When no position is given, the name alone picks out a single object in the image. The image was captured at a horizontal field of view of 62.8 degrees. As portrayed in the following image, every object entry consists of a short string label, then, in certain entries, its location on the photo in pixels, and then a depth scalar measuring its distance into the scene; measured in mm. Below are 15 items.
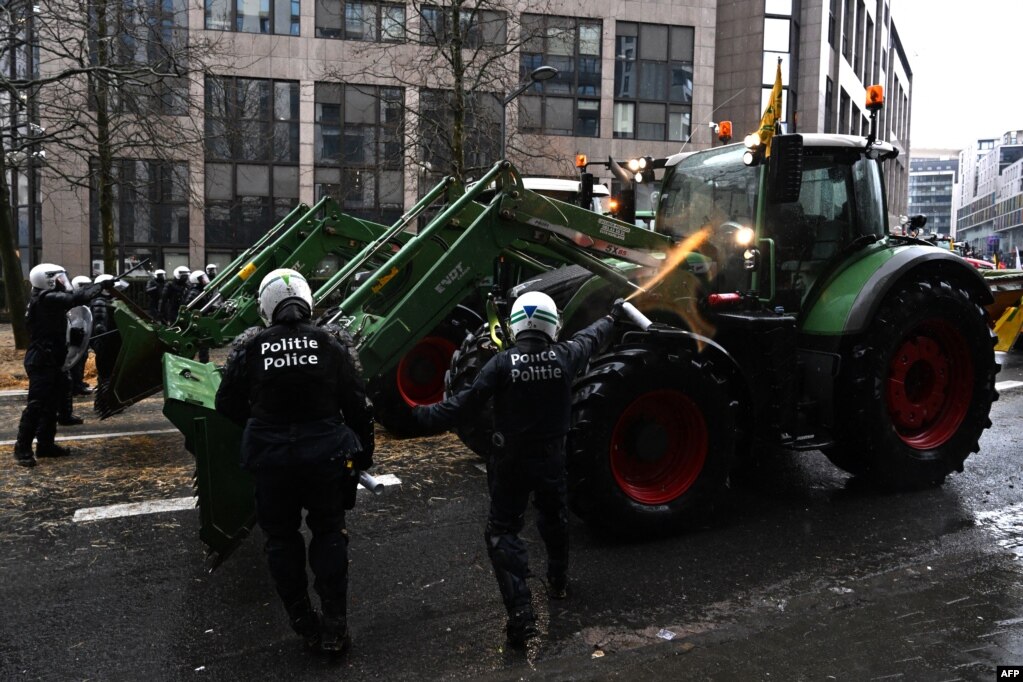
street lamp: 17656
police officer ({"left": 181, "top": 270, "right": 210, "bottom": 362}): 17203
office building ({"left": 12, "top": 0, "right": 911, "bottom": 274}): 27188
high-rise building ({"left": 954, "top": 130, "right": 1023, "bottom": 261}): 125188
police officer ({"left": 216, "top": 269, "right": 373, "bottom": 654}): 3775
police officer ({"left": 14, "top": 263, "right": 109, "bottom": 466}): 7414
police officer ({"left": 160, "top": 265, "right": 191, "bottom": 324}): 17625
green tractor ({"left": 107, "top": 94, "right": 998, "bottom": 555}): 5184
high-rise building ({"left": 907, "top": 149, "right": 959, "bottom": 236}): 194075
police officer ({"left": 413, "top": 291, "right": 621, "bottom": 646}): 4086
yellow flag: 5465
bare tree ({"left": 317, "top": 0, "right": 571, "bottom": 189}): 16391
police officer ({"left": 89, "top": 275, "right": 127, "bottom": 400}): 8156
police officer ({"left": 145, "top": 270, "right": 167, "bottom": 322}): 19344
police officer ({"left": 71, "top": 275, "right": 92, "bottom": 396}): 10527
